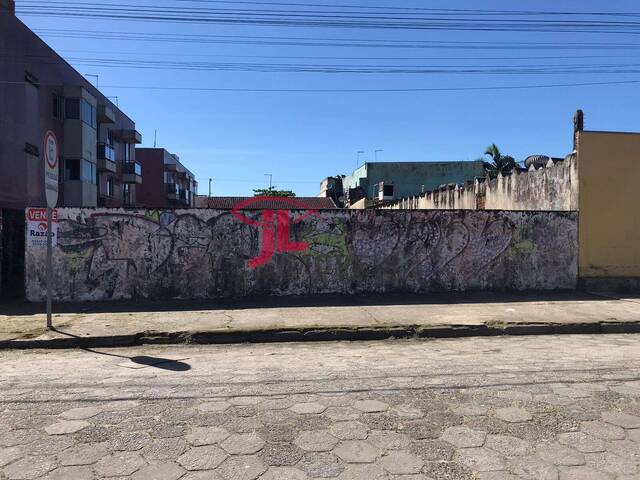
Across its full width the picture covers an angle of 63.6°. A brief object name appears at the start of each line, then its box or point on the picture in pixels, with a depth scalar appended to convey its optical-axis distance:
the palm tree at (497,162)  41.09
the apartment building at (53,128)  24.00
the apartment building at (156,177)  59.97
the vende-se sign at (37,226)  10.09
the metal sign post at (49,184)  7.96
